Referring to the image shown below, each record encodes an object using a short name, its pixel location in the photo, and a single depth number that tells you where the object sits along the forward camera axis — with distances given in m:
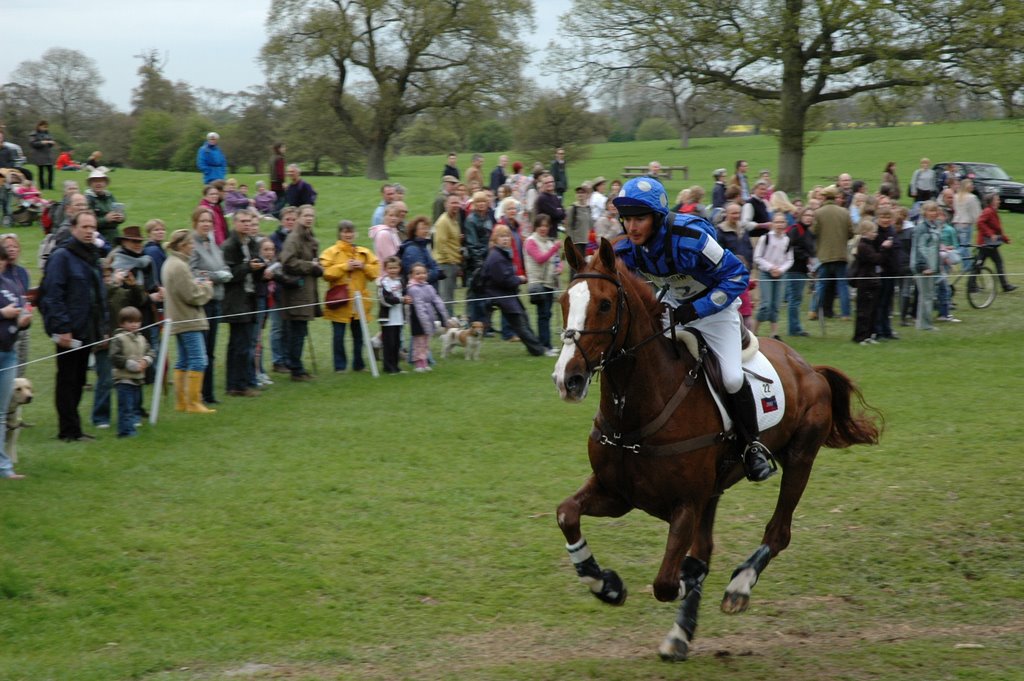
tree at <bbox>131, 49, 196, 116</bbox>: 50.22
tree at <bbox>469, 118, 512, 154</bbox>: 48.06
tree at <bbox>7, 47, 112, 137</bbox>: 45.19
